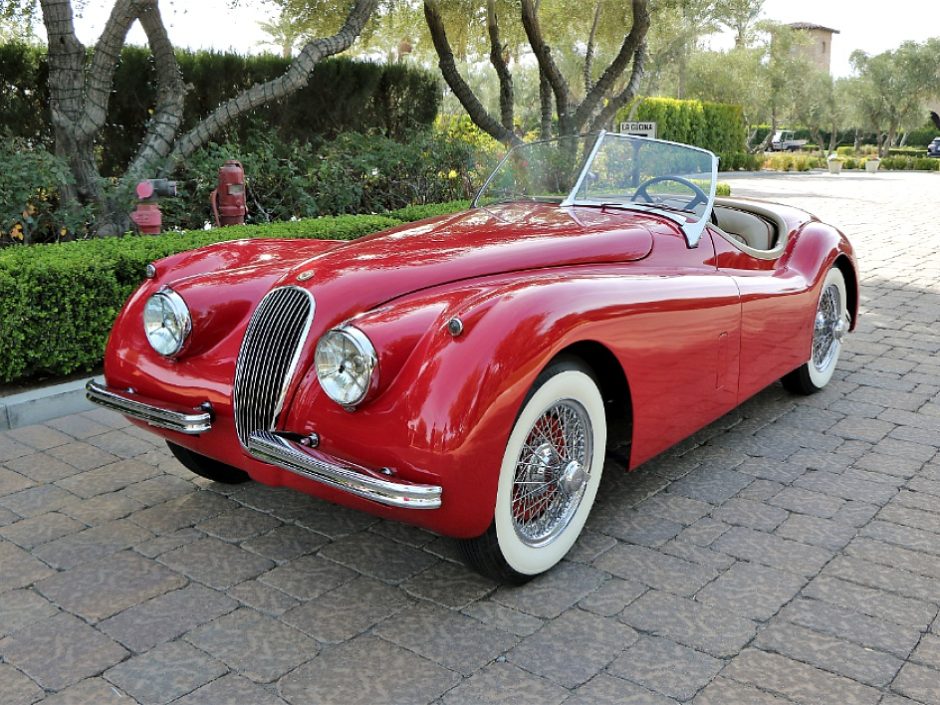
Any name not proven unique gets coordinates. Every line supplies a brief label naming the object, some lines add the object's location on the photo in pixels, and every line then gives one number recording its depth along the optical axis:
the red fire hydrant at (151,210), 6.44
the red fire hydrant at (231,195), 7.23
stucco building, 82.69
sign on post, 10.31
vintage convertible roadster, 2.63
